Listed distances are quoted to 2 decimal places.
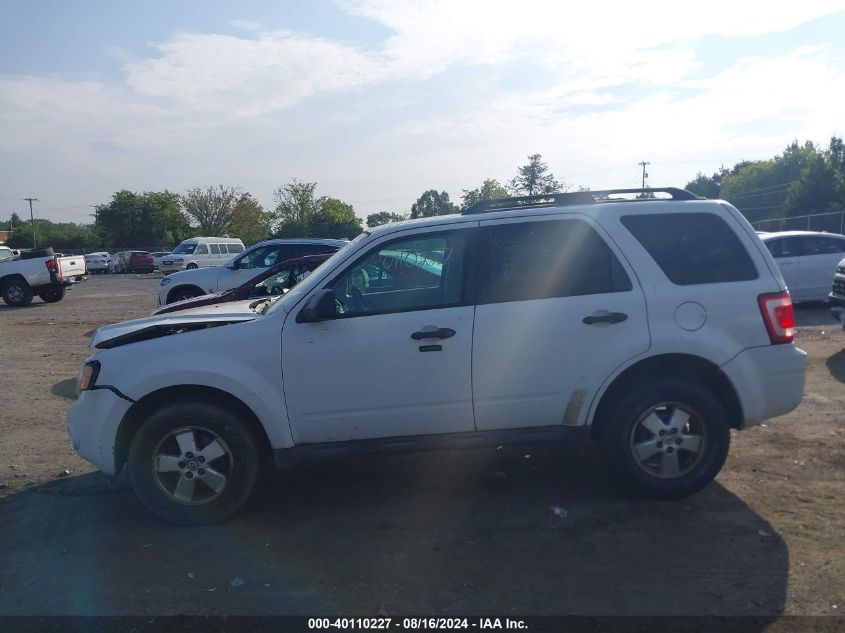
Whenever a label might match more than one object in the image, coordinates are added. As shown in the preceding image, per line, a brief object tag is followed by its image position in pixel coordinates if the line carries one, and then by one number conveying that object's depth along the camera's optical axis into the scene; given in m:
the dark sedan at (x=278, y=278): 10.80
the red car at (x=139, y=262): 54.19
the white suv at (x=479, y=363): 5.10
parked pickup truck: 21.83
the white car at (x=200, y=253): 40.25
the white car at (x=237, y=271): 14.93
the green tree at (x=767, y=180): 72.68
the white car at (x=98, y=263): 54.84
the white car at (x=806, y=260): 14.82
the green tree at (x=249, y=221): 76.25
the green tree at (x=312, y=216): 58.09
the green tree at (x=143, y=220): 77.12
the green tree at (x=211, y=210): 76.56
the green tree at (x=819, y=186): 51.38
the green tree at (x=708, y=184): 83.99
